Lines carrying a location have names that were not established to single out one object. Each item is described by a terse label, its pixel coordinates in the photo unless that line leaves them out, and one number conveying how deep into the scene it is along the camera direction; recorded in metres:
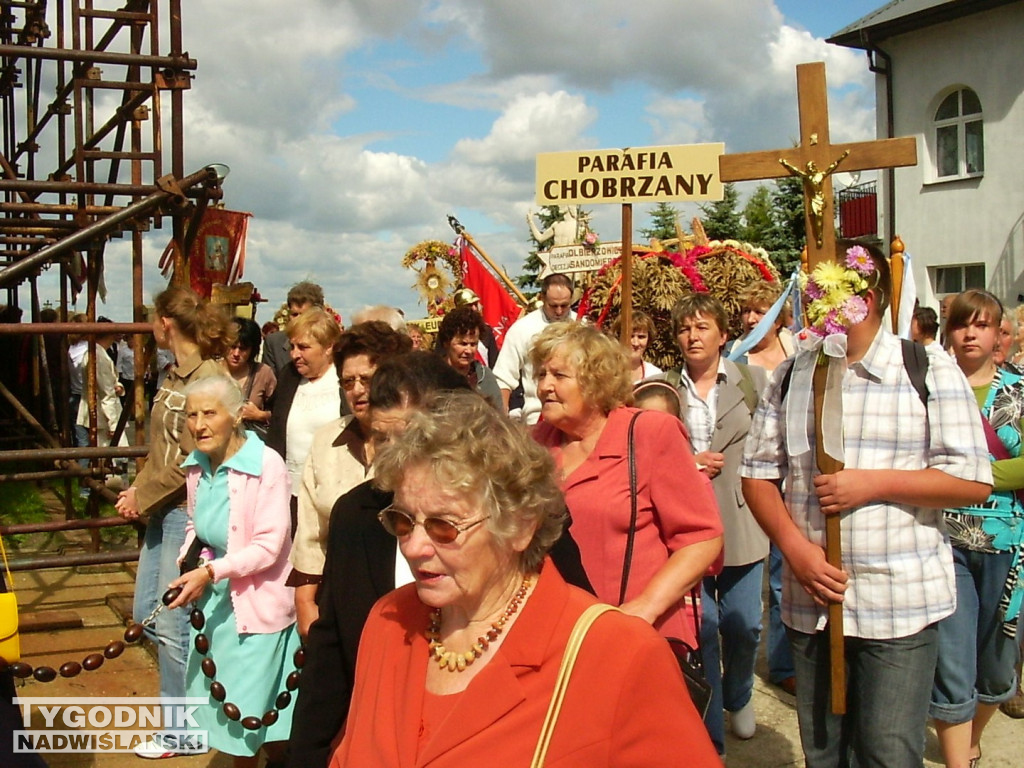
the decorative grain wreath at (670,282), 7.24
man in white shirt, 6.96
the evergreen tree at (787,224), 31.16
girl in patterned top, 3.83
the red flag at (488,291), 10.80
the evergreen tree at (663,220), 34.26
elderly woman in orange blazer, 1.88
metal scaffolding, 5.72
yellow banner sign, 5.82
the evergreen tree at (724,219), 36.34
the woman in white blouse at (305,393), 5.16
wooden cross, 3.45
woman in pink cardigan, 4.05
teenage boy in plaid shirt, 2.99
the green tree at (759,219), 34.50
